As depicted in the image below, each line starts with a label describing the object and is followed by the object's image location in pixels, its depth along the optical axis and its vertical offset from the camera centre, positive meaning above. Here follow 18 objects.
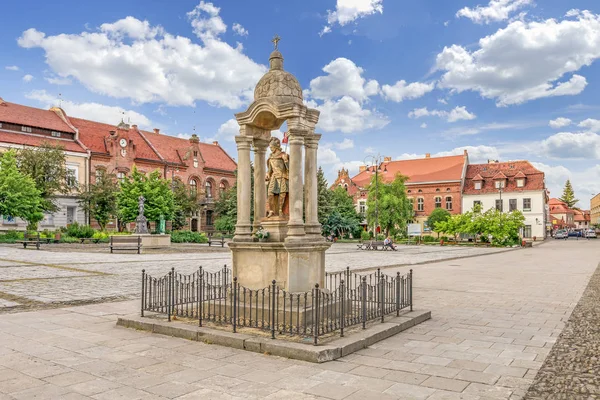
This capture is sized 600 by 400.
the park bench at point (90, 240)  37.66 -1.42
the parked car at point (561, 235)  81.69 -2.65
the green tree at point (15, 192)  37.03 +2.51
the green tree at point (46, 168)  42.97 +5.15
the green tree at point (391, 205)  56.84 +1.96
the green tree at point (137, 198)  47.25 +2.41
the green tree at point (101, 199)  47.59 +2.43
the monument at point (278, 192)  8.74 +0.60
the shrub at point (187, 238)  45.22 -1.53
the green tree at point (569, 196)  143.88 +7.52
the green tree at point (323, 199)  56.94 +2.72
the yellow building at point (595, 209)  144.69 +3.43
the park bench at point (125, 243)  29.00 -1.28
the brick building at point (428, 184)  69.12 +5.71
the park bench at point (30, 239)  30.64 -1.24
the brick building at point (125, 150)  50.28 +9.09
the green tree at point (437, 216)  64.25 +0.66
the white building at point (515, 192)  66.19 +4.09
